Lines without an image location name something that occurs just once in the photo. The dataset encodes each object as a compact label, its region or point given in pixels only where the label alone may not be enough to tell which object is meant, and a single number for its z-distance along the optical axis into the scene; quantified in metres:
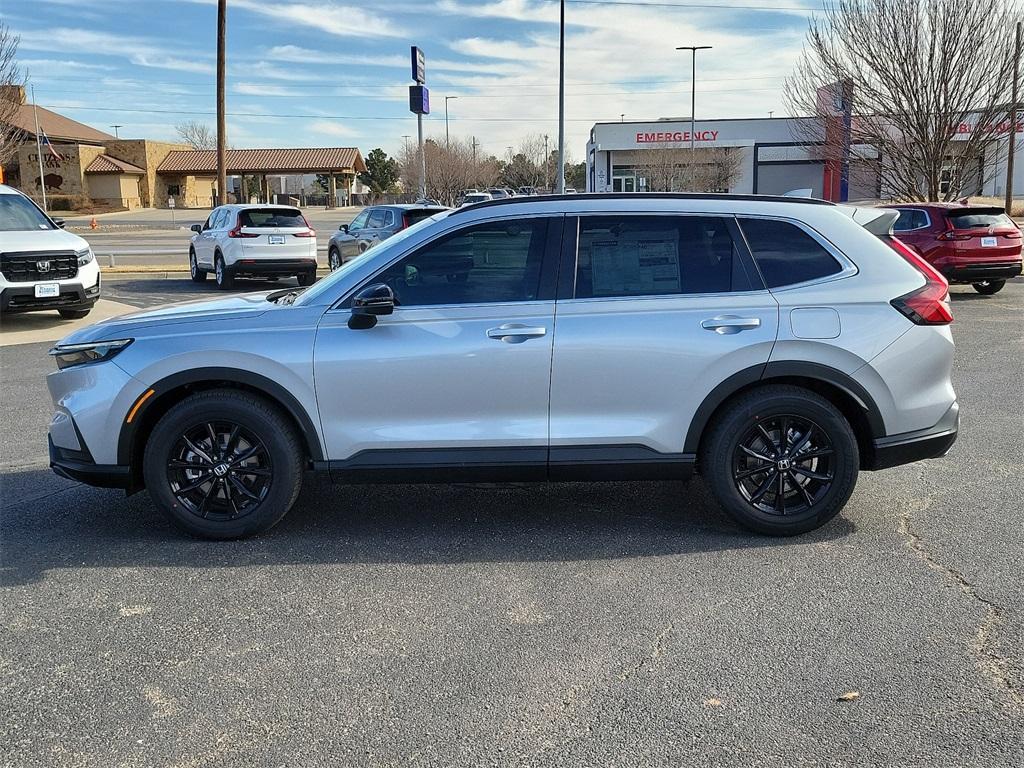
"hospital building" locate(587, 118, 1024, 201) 60.34
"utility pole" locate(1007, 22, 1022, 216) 19.62
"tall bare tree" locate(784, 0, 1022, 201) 19.81
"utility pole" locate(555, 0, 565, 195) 23.81
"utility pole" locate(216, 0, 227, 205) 26.23
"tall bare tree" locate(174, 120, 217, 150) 113.38
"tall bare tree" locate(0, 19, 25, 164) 25.31
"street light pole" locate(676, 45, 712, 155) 46.79
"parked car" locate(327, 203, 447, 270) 17.94
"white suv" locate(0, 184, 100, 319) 12.01
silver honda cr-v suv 4.68
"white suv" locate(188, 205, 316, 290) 17.41
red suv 15.20
